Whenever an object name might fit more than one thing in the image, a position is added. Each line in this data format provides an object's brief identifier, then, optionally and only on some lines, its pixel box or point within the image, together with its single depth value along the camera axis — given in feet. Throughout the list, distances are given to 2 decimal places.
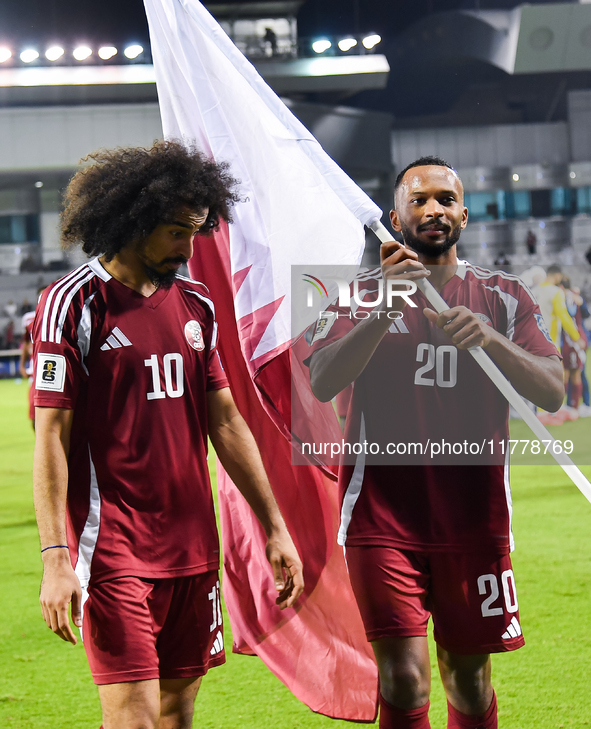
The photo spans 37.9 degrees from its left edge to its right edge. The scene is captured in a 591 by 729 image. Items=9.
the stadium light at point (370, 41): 115.75
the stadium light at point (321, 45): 107.24
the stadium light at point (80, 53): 105.09
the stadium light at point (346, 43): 109.60
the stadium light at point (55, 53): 105.09
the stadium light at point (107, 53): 105.09
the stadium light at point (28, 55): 104.68
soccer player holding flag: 9.02
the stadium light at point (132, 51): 105.09
